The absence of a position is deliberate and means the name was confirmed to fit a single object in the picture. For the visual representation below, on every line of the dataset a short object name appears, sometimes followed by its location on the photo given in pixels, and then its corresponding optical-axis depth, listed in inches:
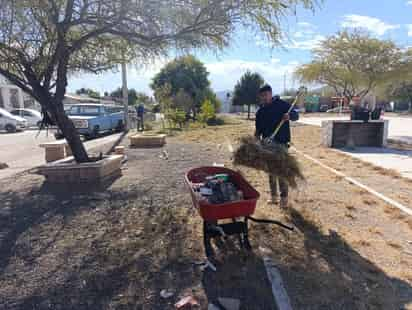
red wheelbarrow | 112.0
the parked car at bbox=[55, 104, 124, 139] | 600.1
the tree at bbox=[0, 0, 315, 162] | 191.5
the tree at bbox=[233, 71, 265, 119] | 1430.9
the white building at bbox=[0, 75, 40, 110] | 1336.1
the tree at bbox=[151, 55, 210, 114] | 1481.3
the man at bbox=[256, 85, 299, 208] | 172.1
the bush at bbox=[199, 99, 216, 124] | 960.4
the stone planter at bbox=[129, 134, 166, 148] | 448.0
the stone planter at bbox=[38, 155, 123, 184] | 234.2
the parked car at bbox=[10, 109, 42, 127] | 971.9
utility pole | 702.5
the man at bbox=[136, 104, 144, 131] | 767.1
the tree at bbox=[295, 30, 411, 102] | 527.2
